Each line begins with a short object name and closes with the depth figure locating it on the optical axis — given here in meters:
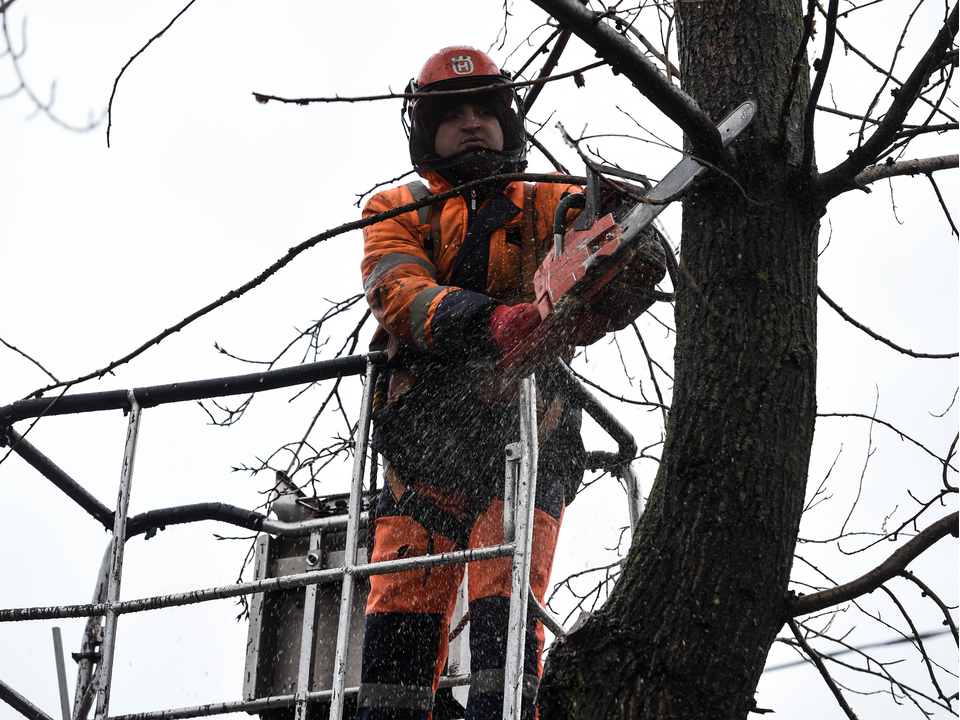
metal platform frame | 4.43
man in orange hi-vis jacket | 5.18
